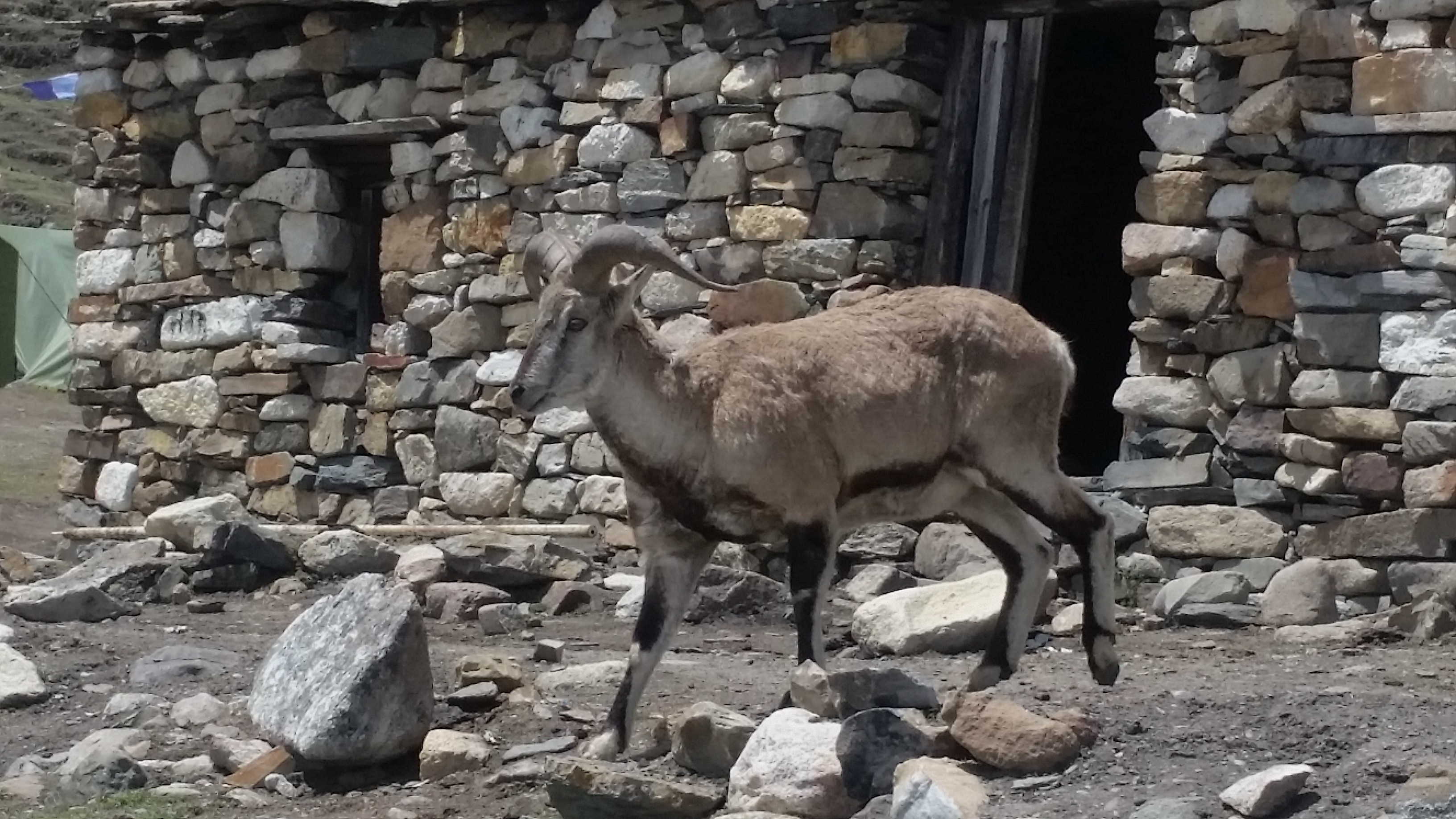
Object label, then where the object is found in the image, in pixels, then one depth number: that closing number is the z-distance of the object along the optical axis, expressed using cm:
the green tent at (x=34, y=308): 2359
